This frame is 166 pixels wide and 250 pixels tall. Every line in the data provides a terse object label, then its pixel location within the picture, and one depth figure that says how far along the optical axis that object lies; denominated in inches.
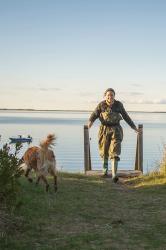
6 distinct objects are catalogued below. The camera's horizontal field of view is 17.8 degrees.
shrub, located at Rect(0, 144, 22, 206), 278.5
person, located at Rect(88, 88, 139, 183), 523.2
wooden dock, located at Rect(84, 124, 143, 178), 629.9
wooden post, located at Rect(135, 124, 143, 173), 631.0
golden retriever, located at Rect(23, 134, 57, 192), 406.3
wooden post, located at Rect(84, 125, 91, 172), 631.2
